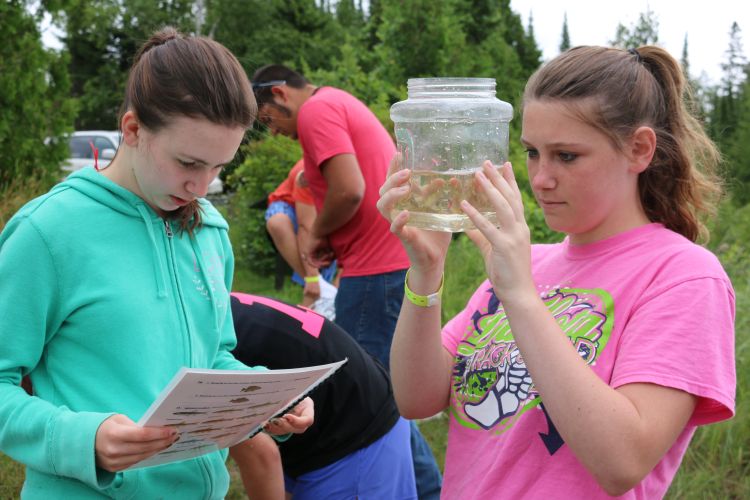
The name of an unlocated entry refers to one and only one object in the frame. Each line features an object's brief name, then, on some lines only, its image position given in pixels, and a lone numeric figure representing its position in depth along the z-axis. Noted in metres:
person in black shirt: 2.71
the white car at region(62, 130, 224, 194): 17.79
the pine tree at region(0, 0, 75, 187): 8.12
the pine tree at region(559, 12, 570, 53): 40.27
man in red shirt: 4.11
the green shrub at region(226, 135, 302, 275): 9.52
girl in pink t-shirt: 1.57
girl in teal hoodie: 1.71
